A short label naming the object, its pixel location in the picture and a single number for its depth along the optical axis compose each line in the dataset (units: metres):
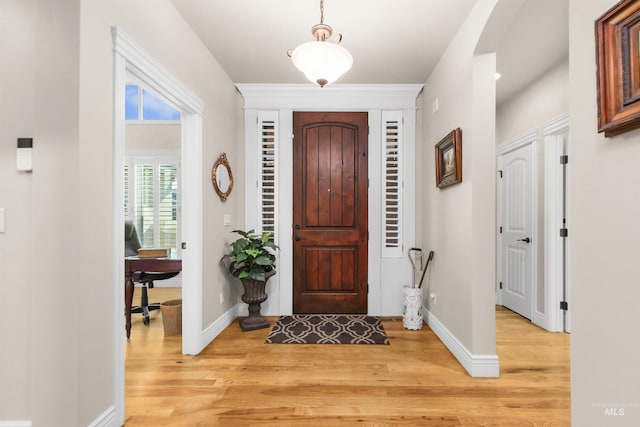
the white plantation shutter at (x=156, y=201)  5.50
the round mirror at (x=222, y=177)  3.22
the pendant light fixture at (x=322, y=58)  1.92
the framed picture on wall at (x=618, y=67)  1.00
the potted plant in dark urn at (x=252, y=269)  3.39
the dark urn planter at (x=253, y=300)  3.46
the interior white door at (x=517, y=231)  3.76
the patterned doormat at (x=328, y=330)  3.13
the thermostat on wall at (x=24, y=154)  1.64
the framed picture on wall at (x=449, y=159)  2.70
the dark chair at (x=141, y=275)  3.43
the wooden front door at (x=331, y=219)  3.98
